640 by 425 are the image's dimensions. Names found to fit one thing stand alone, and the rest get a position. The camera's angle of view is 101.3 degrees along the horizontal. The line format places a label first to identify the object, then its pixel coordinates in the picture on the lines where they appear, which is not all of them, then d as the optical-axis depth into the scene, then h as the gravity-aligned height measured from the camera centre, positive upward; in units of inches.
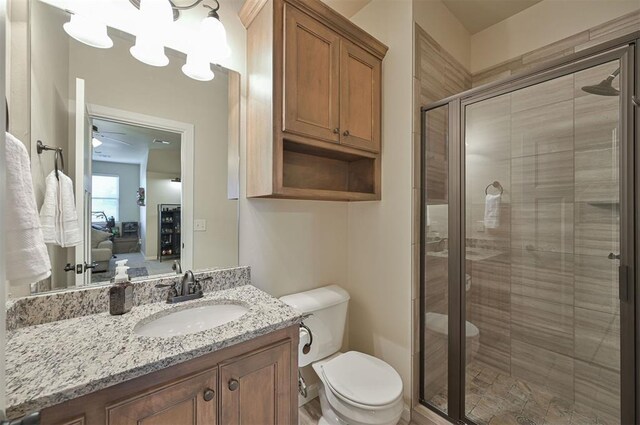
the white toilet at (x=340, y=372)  48.8 -35.0
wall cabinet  50.7 +24.8
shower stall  49.8 -9.0
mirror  40.1 +10.4
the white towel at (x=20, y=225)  25.9 -1.3
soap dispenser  40.6 -12.9
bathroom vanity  25.7 -17.1
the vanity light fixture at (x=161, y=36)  40.9 +30.6
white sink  41.3 -18.4
